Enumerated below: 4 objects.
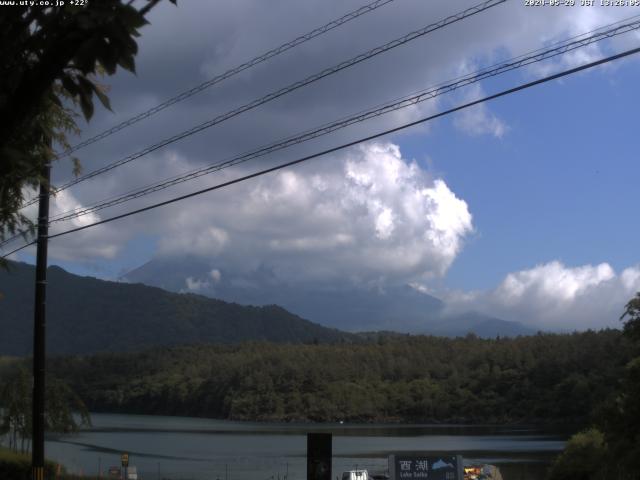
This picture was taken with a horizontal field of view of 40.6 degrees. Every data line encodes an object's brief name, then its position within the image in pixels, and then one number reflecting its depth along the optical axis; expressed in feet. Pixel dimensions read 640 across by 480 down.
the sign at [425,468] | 61.16
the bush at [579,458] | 140.36
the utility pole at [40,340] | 62.28
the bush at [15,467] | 70.34
